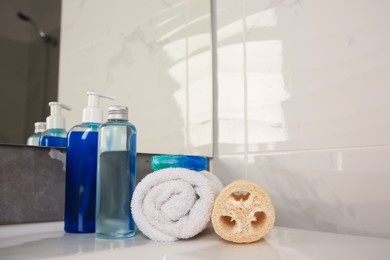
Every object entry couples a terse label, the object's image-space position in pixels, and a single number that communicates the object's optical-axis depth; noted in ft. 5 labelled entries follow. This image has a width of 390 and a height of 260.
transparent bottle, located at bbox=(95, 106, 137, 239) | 2.01
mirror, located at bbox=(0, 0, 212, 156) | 2.62
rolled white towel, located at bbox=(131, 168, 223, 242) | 1.96
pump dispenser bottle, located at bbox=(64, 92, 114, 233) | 2.19
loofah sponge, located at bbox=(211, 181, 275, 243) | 1.87
